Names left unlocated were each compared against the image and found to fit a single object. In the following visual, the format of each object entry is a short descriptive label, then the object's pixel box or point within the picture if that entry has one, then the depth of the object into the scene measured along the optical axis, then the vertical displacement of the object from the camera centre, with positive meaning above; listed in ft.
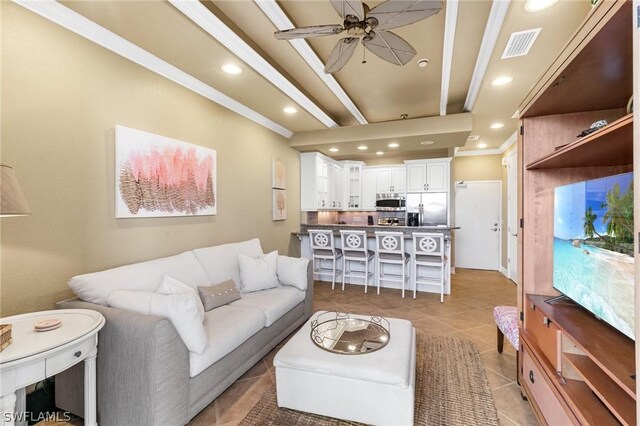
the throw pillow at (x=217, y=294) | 8.28 -2.44
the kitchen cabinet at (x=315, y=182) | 18.08 +1.95
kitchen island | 15.21 -1.71
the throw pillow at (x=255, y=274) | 10.21 -2.19
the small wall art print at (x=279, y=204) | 15.28 +0.45
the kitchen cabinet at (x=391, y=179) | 22.45 +2.58
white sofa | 5.17 -2.90
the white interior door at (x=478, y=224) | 20.70 -0.89
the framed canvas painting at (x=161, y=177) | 7.83 +1.10
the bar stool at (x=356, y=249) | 15.44 -2.00
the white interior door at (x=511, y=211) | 17.34 +0.03
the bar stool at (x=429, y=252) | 13.94 -1.94
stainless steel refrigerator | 20.24 +0.37
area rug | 5.99 -4.26
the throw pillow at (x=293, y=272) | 10.71 -2.22
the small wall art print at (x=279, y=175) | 15.14 +2.02
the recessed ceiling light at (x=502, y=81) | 9.79 +4.51
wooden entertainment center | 3.62 +0.45
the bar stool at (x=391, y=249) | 14.56 -1.90
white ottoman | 5.49 -3.37
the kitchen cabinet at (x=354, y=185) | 23.25 +2.17
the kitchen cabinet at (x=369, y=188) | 23.26 +1.93
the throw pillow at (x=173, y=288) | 6.41 -1.71
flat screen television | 4.16 -0.59
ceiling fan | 5.57 +3.92
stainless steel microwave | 21.97 +0.76
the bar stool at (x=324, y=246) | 16.01 -1.91
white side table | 3.97 -2.09
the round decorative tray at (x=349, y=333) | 6.54 -3.03
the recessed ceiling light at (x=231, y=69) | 8.95 +4.50
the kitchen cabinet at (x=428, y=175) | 19.92 +2.59
